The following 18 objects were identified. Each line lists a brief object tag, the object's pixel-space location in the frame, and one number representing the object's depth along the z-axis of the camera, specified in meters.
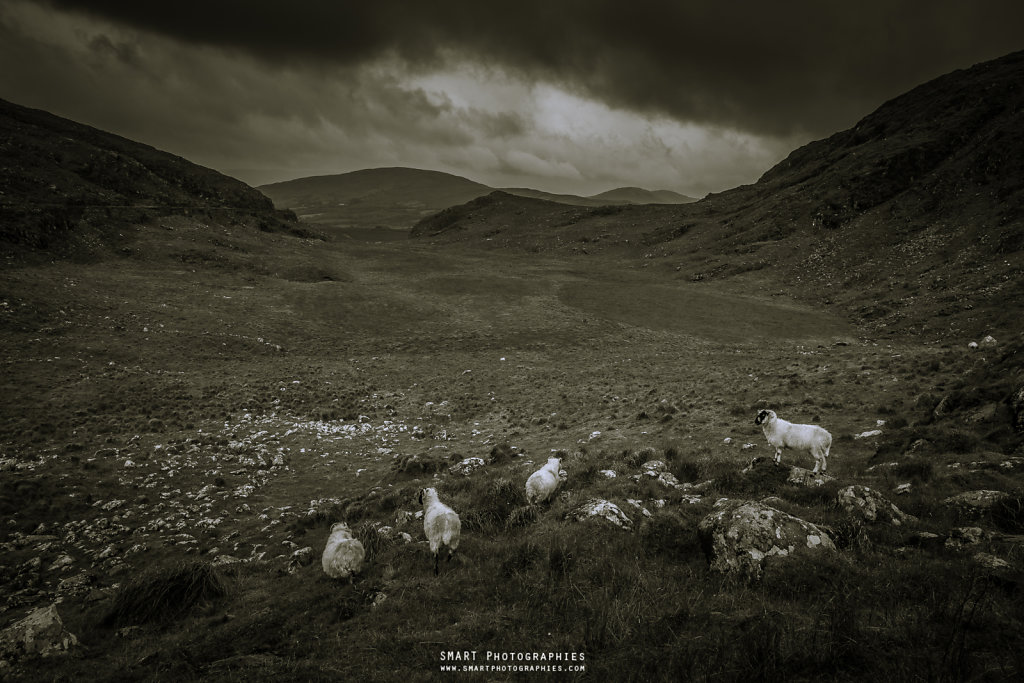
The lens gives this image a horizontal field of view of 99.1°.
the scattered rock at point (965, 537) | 6.09
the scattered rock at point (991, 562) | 5.27
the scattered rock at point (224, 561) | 9.74
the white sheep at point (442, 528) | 8.31
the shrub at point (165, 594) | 7.74
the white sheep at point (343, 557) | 8.09
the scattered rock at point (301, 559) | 9.31
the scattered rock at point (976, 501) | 7.07
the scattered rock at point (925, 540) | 6.36
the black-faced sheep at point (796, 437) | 11.54
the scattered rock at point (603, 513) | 8.44
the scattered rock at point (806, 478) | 9.17
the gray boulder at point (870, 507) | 7.32
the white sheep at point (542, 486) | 10.65
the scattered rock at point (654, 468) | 12.12
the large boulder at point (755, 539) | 6.38
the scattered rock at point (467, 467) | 15.20
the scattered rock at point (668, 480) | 11.08
